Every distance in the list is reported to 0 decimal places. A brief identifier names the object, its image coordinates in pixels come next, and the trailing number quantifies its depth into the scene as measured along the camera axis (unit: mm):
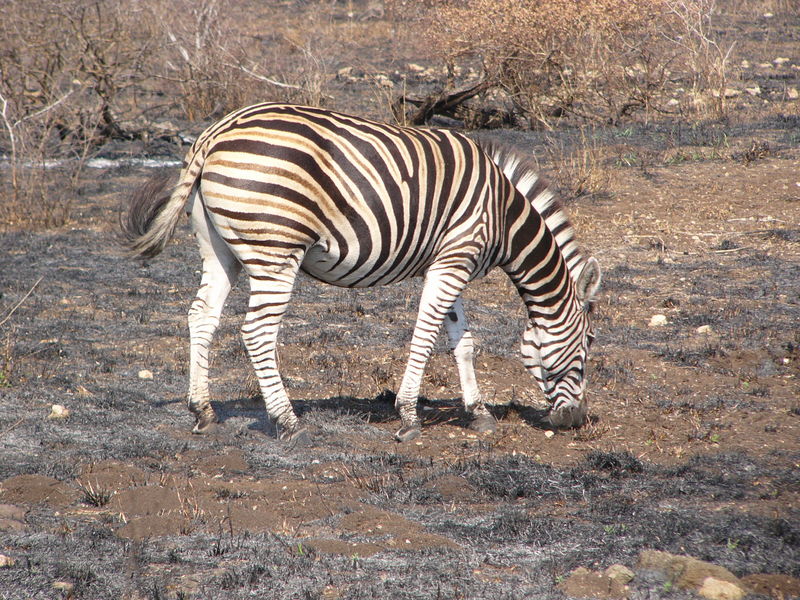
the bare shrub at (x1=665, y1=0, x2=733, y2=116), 31156
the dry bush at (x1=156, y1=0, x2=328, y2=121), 34437
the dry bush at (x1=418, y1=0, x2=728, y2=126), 31641
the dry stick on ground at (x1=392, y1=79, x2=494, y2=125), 32906
